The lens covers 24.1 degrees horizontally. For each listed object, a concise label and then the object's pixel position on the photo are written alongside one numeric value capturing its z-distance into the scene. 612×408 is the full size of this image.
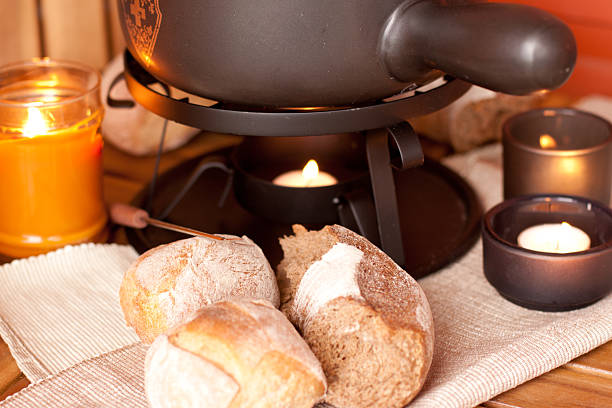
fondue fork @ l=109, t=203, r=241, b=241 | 0.80
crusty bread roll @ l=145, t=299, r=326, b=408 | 0.62
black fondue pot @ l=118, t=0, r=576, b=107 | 0.64
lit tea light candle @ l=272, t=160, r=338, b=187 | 0.78
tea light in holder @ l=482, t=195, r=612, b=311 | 0.71
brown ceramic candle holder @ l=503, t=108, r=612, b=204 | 0.79
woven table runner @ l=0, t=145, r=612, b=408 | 0.68
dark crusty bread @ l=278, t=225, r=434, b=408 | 0.64
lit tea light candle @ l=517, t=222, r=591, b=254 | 0.72
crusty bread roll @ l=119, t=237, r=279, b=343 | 0.68
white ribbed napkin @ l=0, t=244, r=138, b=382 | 0.71
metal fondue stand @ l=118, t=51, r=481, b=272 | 0.70
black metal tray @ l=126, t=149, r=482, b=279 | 0.79
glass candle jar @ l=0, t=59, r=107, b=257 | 0.76
